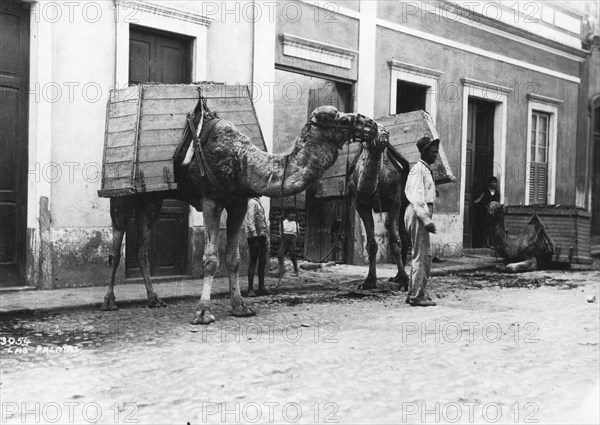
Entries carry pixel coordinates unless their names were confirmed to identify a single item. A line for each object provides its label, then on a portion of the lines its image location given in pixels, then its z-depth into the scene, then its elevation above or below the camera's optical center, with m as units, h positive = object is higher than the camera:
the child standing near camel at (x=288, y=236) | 9.41 -0.67
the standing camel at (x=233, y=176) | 6.39 +0.13
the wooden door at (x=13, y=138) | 8.57 +0.61
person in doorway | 15.19 -0.03
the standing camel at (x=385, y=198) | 9.46 -0.10
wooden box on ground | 13.28 -0.63
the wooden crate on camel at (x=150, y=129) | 6.92 +0.63
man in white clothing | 8.12 -0.27
